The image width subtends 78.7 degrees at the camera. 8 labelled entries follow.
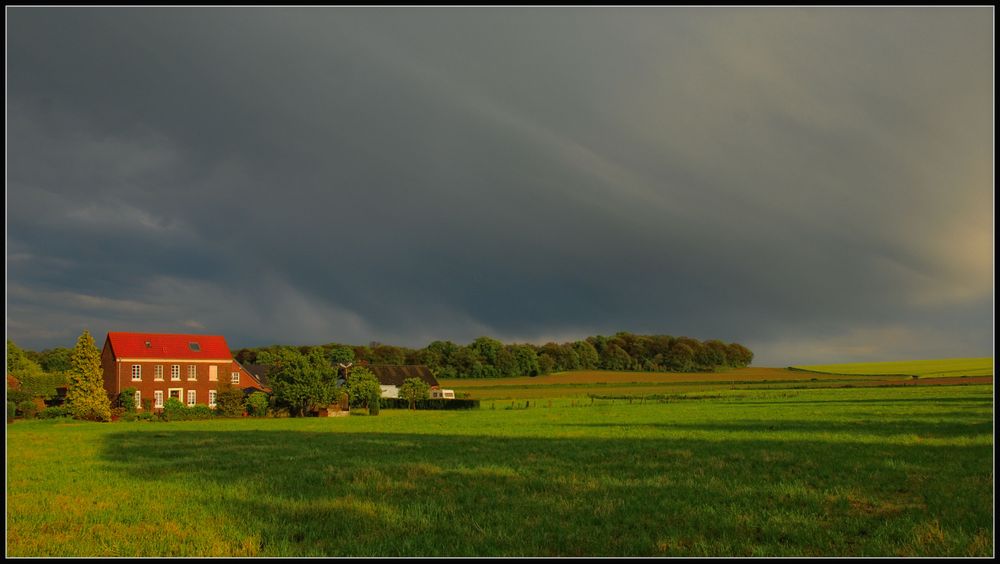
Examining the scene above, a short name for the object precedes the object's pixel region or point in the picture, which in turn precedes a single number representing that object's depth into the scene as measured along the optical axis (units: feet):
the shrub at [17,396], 187.42
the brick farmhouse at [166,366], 236.22
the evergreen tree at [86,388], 189.98
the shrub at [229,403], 203.31
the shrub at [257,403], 206.49
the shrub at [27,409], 185.68
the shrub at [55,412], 189.47
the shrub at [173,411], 189.47
